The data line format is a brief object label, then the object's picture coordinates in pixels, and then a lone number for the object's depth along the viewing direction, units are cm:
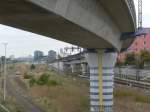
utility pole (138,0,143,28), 4052
